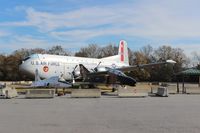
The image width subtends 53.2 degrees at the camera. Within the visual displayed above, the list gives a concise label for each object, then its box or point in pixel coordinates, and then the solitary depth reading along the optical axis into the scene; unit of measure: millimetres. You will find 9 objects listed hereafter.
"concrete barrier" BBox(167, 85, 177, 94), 18684
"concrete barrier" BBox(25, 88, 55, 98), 14745
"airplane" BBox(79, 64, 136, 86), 19683
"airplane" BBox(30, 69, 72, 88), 18300
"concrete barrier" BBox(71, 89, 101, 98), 15048
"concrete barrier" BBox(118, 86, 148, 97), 15260
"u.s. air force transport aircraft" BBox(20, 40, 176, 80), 24111
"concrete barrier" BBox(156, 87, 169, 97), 15670
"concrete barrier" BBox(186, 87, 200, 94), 18895
